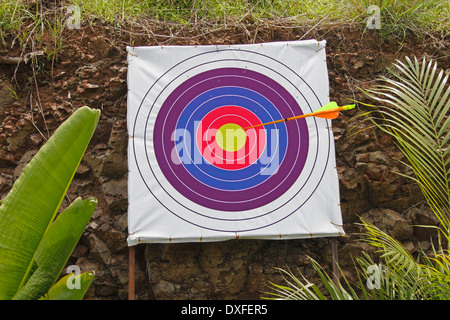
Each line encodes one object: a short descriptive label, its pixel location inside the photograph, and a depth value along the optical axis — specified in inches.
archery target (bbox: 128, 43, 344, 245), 81.6
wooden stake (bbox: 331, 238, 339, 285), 82.1
